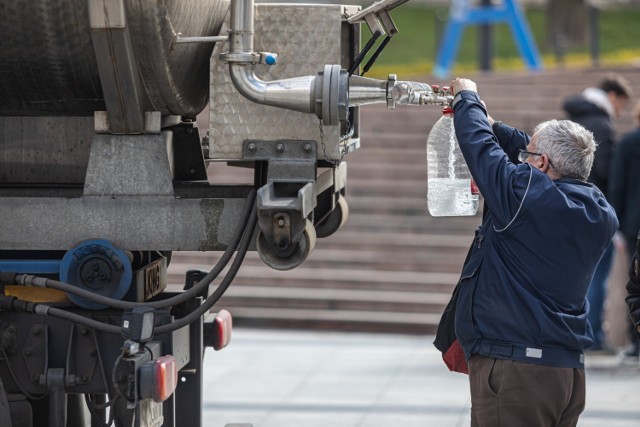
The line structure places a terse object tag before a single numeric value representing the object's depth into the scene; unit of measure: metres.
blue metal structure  39.16
